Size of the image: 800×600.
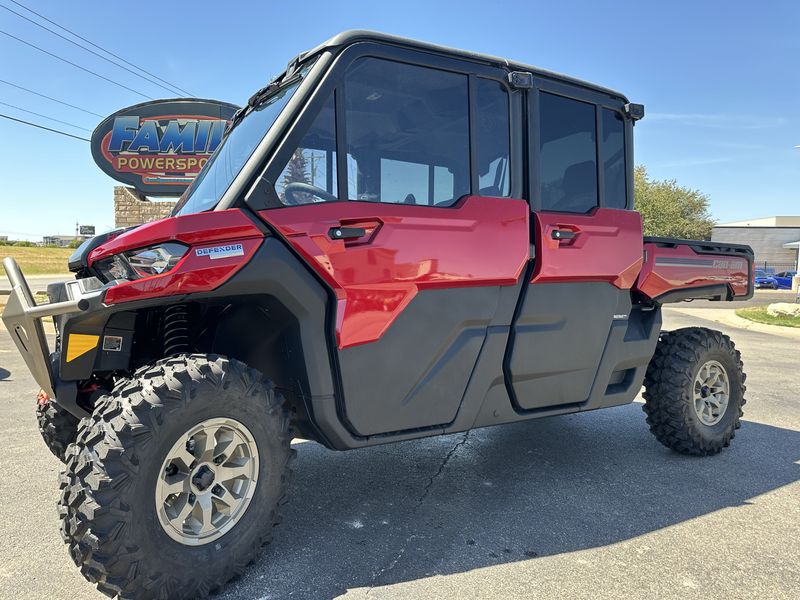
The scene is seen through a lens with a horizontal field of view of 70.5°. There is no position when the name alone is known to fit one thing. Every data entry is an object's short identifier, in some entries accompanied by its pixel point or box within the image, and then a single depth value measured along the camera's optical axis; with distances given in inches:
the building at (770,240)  2156.7
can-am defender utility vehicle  89.3
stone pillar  681.0
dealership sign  645.3
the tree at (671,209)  1893.5
